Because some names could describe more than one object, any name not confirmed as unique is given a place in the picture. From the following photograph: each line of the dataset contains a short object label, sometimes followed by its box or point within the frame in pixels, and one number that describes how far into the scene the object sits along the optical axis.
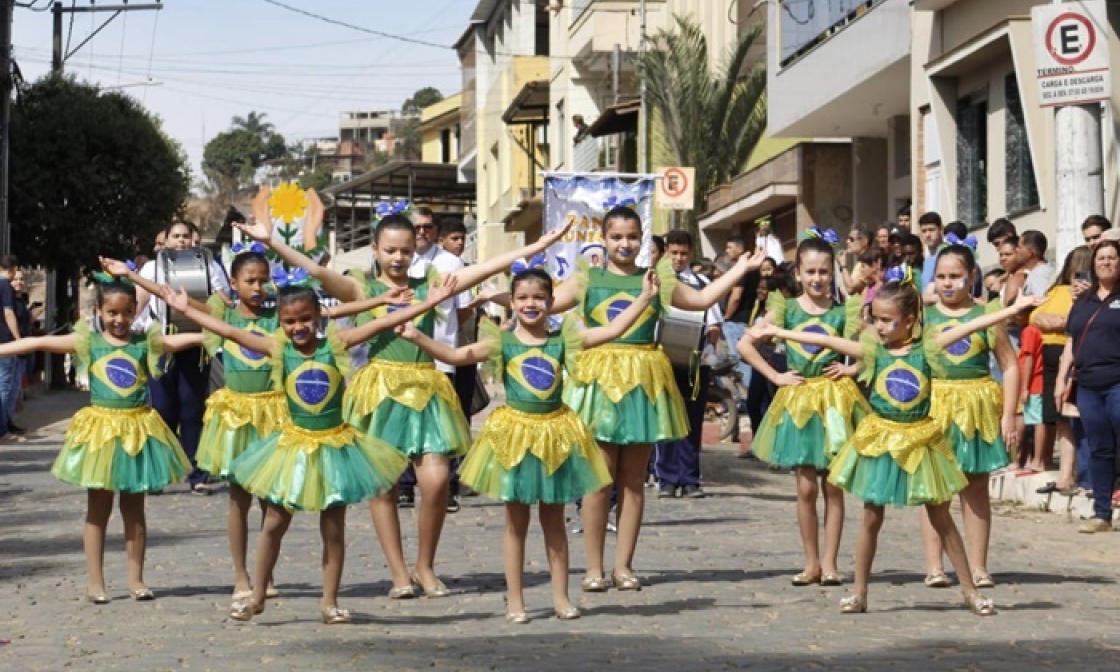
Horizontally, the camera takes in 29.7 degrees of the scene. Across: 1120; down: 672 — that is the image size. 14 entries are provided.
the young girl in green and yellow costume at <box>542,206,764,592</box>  11.20
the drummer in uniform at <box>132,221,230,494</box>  16.03
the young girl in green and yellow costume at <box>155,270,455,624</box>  9.52
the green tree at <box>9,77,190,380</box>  45.22
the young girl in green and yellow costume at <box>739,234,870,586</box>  11.12
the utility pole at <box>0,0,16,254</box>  38.56
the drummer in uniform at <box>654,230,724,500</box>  16.48
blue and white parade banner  21.13
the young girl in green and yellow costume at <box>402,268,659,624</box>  9.83
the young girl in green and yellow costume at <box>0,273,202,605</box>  10.59
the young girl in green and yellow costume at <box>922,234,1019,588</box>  10.85
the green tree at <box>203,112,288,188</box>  164.62
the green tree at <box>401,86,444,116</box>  165.75
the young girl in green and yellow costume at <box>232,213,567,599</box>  10.84
